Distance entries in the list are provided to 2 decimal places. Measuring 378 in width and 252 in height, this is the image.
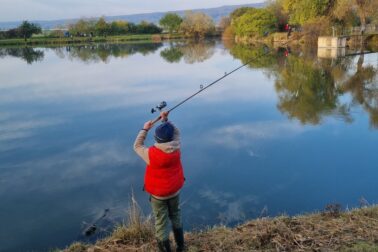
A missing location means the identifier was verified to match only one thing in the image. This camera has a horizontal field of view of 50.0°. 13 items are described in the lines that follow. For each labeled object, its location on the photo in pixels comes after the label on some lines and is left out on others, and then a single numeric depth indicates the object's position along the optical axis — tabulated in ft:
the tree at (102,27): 221.25
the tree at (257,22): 146.30
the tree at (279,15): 145.07
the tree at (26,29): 198.20
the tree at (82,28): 223.65
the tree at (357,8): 98.48
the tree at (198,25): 212.84
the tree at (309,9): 101.76
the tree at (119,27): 227.20
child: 9.98
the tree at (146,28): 236.22
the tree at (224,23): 213.13
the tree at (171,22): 230.89
